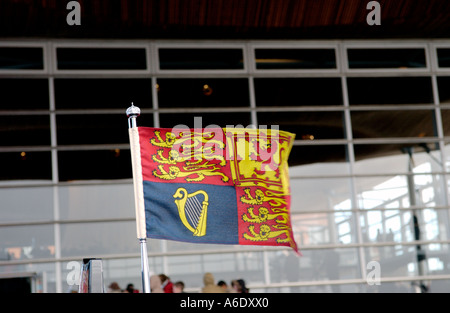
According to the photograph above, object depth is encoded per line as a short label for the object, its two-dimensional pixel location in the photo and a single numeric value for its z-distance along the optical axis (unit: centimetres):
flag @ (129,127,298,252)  605
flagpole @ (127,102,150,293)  489
